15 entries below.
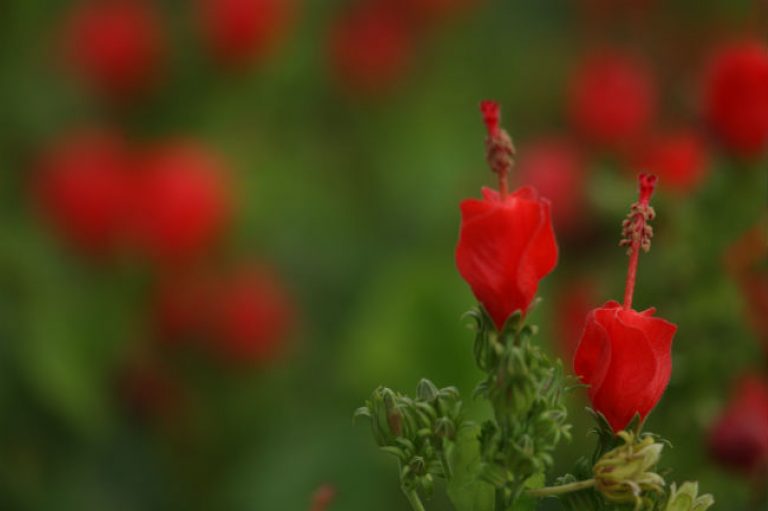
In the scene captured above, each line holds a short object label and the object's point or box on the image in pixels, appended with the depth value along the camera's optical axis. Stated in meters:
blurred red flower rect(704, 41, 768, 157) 1.22
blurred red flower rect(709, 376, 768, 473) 1.18
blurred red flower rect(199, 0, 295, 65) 1.89
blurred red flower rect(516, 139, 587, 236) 1.64
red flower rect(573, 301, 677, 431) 1.05
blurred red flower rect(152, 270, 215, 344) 1.74
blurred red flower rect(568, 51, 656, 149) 1.65
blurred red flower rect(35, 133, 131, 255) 1.71
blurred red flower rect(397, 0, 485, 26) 2.16
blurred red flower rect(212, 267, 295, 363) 1.76
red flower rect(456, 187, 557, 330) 1.04
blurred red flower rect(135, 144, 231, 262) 1.67
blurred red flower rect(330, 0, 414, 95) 2.12
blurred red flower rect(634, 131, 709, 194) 1.27
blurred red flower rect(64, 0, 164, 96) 1.93
